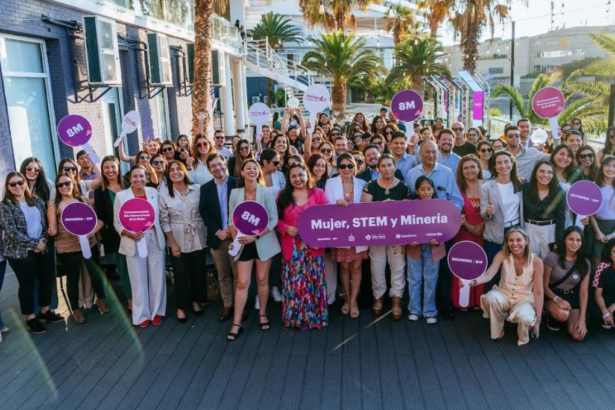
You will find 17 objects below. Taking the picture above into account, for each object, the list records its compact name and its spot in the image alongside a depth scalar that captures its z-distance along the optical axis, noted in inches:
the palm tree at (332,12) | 893.2
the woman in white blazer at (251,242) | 205.0
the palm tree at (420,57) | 971.9
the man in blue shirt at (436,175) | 213.6
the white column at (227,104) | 913.5
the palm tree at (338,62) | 927.7
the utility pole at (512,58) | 948.0
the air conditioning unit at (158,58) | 545.6
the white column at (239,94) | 1033.5
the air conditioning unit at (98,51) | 402.6
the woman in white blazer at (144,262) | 213.3
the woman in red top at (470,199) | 215.8
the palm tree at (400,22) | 1549.0
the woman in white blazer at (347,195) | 213.9
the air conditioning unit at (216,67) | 768.3
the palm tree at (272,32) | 1498.5
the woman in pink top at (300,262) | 205.0
